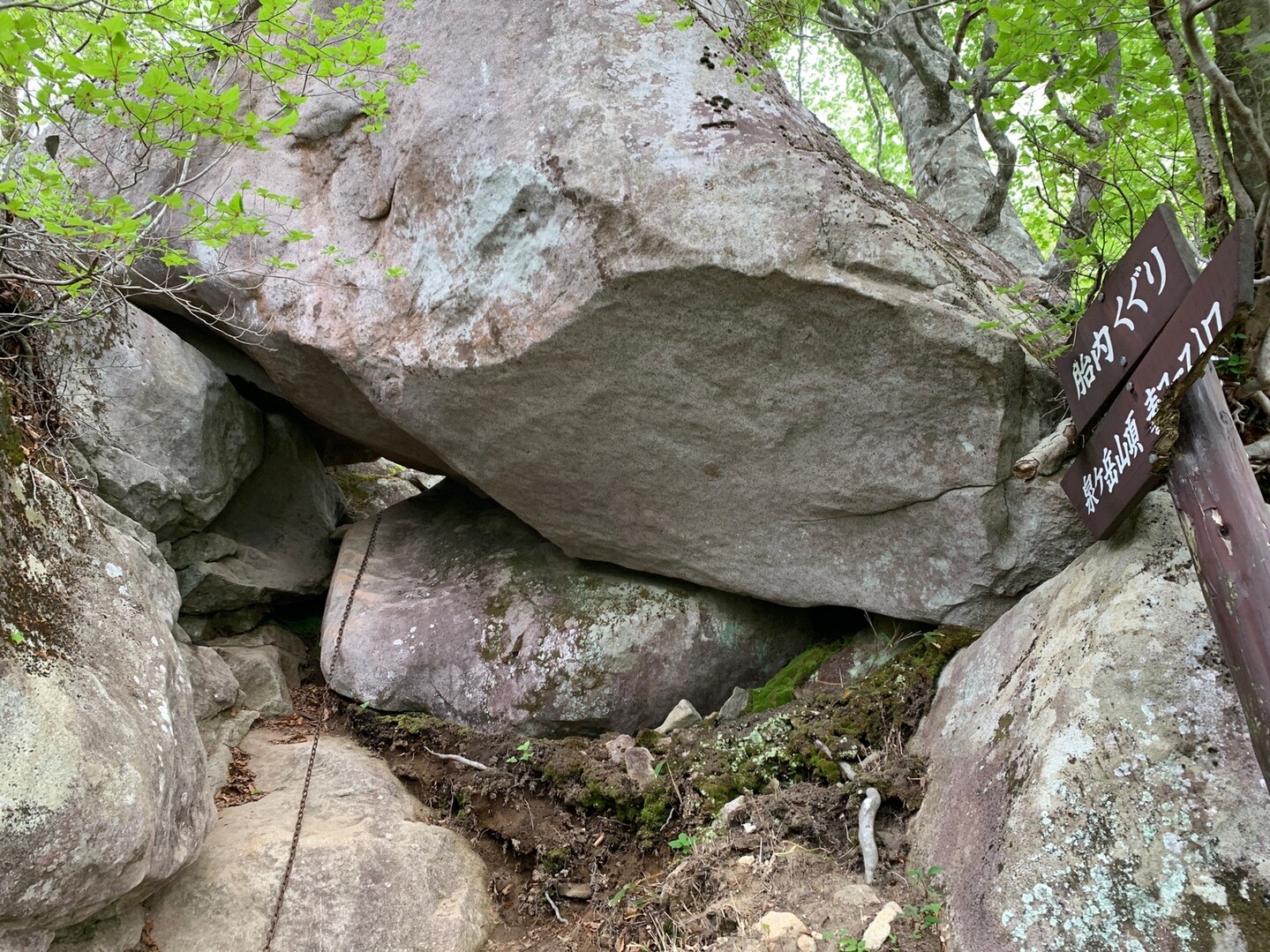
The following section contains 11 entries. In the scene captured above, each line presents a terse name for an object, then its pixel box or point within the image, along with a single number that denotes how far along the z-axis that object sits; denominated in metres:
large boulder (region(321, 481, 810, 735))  5.59
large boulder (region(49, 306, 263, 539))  5.34
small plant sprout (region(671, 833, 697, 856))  4.20
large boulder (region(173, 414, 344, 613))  6.42
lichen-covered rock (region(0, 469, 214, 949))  3.02
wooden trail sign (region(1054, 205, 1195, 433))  3.01
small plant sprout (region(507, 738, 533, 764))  5.14
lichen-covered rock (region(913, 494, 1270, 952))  2.71
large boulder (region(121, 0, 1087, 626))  4.36
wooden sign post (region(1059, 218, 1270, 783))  2.55
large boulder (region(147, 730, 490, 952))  3.88
